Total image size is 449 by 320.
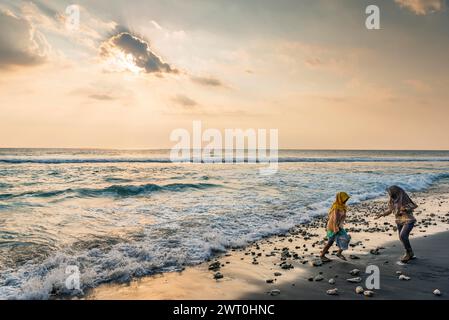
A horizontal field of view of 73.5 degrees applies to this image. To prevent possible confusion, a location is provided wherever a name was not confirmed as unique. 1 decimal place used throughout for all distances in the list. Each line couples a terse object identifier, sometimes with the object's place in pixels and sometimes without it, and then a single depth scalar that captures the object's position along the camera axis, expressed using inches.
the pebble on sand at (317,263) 348.0
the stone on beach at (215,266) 348.2
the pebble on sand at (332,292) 267.9
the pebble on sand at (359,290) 267.7
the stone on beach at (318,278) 304.8
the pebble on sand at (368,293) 261.4
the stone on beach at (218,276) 317.7
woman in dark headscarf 352.8
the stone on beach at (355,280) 292.5
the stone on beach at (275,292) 275.2
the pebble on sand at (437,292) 259.8
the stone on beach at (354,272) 313.2
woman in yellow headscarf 368.2
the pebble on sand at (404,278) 298.1
